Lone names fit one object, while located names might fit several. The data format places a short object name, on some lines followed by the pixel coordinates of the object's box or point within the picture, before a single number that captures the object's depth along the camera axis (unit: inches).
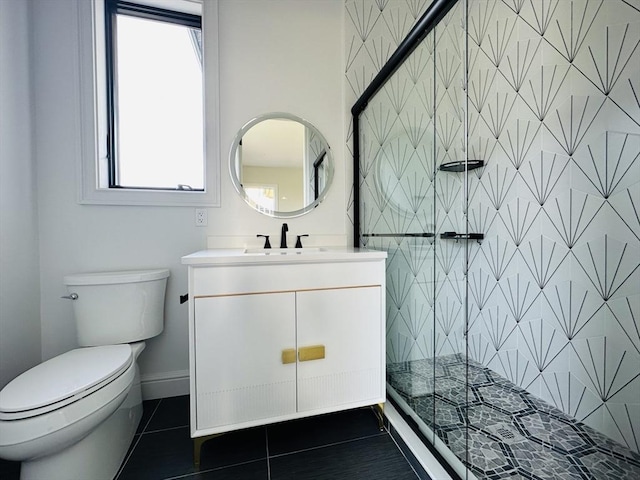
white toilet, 33.0
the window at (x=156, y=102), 64.6
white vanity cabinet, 43.6
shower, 43.6
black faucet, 66.5
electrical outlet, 65.7
